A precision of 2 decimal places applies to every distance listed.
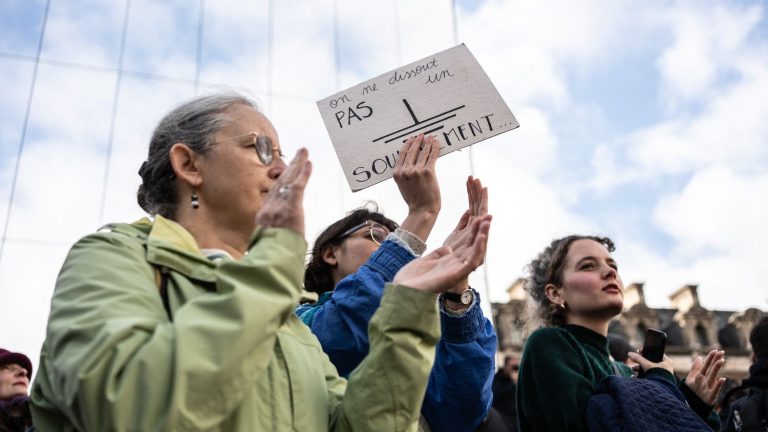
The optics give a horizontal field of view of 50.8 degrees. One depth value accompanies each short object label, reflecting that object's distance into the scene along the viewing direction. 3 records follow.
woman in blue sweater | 2.32
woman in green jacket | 1.34
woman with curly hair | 2.88
